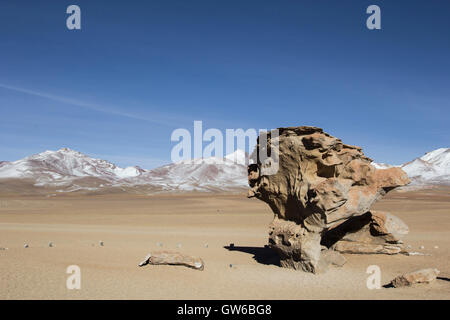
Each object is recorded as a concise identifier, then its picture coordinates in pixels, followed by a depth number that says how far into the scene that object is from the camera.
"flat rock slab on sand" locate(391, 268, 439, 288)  11.98
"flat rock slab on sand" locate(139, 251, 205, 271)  15.04
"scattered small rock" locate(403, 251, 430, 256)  18.09
